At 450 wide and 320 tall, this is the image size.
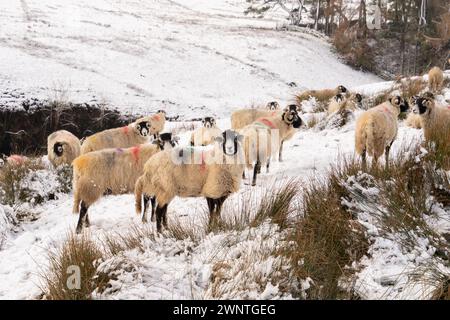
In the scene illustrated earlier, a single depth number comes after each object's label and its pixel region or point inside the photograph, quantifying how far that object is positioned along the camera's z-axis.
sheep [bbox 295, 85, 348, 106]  16.63
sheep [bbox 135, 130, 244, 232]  5.41
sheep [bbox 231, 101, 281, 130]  10.88
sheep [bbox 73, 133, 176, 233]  6.31
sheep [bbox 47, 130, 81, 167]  9.95
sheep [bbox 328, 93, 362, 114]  12.05
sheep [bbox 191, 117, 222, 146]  9.69
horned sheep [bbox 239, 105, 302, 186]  7.51
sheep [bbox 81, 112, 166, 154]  8.85
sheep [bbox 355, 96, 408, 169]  6.96
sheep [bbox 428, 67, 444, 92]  14.27
